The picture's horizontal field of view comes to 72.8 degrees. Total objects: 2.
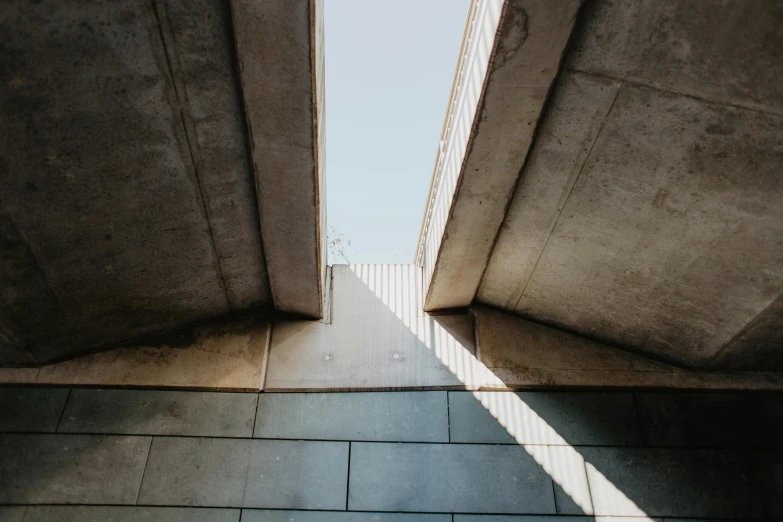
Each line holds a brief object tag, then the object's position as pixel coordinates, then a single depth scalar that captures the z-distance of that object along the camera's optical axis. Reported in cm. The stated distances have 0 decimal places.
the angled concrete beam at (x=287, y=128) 243
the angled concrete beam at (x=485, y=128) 251
